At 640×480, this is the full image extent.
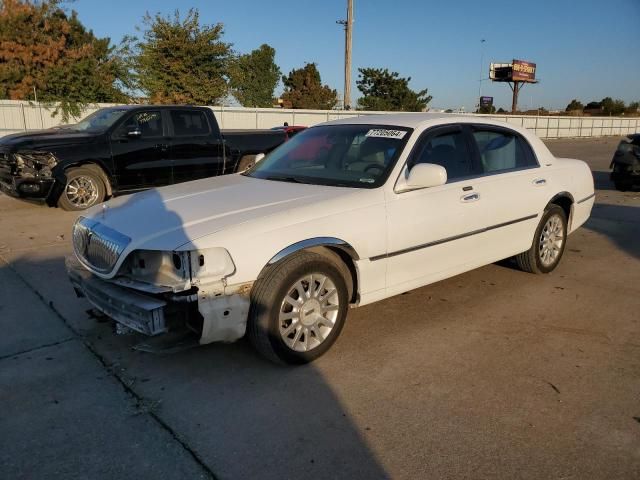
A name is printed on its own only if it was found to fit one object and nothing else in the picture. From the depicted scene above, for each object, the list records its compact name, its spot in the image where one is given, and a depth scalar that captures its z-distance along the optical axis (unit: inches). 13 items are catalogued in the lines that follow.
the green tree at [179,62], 925.8
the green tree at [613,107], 2556.6
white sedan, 124.6
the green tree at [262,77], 1737.2
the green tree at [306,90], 1945.6
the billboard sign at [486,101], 2556.6
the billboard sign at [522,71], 2554.1
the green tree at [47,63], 762.2
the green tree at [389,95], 1957.4
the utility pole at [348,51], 997.2
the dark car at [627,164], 466.0
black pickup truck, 321.7
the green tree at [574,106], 2824.8
